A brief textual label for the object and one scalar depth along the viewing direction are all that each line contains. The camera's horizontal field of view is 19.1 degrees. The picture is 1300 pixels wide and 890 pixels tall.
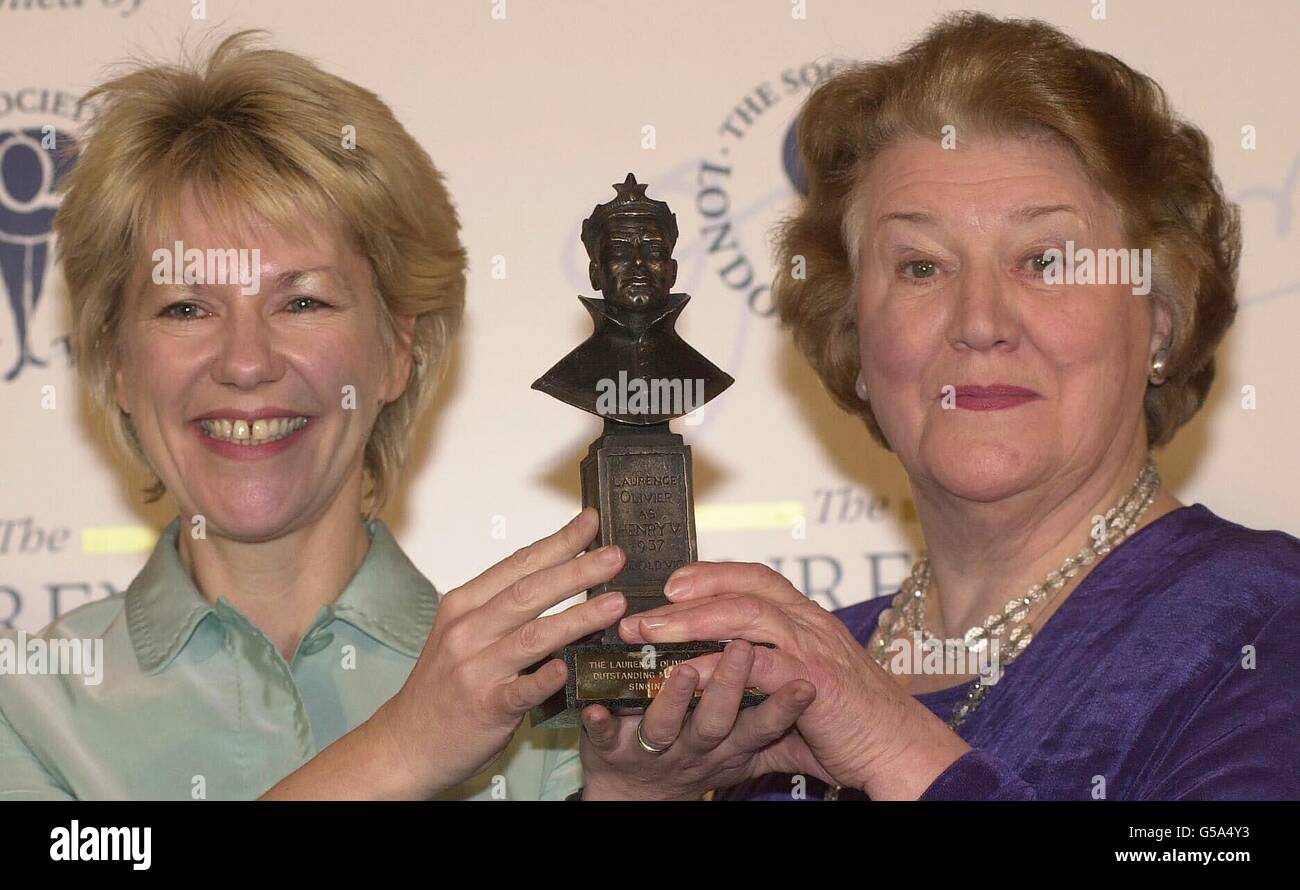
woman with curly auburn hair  1.86
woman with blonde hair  1.99
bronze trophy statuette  1.89
